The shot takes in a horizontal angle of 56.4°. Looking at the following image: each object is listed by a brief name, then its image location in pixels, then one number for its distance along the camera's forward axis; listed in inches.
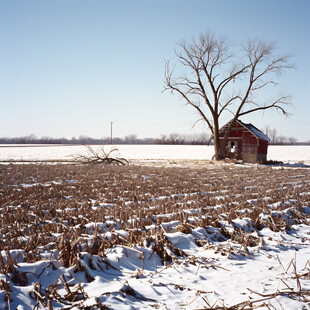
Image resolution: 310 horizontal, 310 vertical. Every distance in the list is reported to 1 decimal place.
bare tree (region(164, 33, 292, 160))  1390.3
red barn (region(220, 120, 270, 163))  1423.5
